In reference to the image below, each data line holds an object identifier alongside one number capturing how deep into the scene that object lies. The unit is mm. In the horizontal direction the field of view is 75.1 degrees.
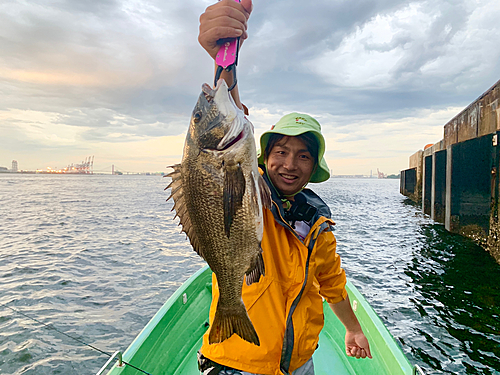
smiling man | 640
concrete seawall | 7898
